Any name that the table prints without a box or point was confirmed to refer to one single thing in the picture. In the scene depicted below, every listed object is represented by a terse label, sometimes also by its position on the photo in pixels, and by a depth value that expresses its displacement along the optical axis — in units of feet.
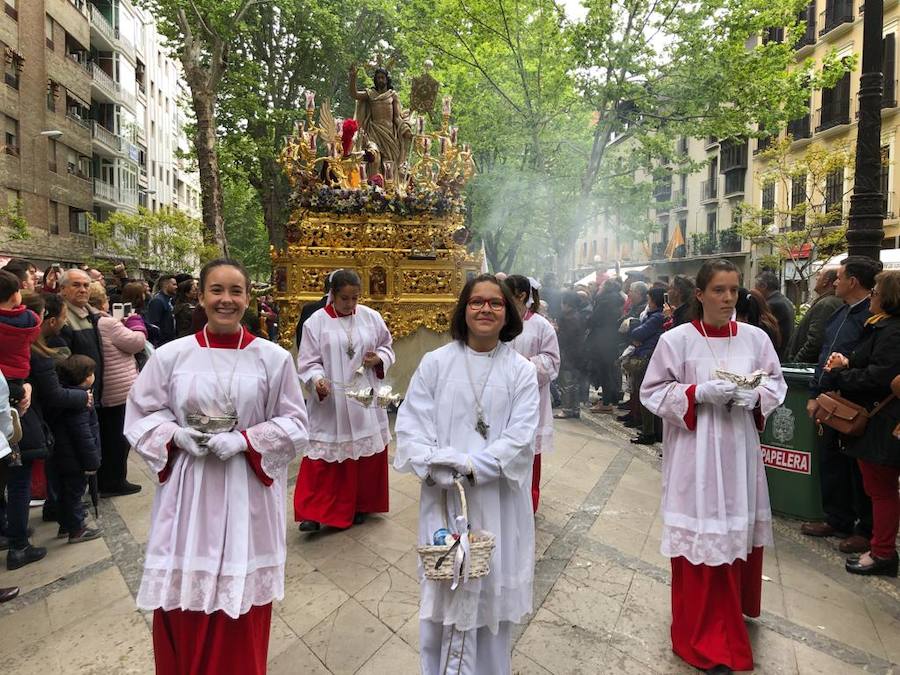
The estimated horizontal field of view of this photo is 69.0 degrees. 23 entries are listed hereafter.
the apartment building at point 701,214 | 113.29
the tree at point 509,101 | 54.34
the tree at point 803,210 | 58.75
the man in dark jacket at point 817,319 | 18.81
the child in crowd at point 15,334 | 12.77
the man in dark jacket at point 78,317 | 16.88
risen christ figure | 33.04
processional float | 29.30
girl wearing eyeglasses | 8.59
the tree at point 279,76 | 70.13
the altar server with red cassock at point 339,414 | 16.70
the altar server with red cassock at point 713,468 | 10.76
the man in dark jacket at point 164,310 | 27.91
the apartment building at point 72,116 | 82.23
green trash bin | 17.48
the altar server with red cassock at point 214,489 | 8.64
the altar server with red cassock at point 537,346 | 17.03
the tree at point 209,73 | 51.34
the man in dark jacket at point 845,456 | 15.30
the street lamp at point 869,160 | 19.21
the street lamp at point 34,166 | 86.02
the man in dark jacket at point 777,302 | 23.03
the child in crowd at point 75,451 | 15.58
